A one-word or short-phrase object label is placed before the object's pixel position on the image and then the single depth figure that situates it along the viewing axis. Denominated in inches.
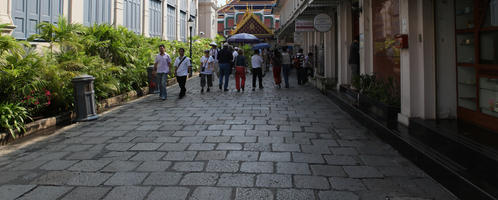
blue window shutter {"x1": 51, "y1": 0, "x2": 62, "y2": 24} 462.0
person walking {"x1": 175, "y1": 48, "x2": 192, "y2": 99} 450.0
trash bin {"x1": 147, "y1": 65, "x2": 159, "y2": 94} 502.4
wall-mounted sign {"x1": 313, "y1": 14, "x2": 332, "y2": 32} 485.1
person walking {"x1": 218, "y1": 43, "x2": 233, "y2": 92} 510.6
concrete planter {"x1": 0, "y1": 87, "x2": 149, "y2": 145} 228.8
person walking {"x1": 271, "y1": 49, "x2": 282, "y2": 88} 563.8
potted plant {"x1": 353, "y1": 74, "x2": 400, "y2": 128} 242.7
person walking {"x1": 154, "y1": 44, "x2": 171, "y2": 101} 432.9
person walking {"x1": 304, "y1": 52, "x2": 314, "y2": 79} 652.8
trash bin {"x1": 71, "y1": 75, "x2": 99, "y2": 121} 293.6
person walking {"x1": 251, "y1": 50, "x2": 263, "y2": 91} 547.8
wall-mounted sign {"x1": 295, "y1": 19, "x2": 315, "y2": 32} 618.1
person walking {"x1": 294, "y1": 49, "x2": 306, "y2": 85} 640.4
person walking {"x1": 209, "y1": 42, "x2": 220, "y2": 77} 575.6
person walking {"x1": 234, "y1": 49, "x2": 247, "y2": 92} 513.3
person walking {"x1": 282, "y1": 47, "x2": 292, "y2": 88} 573.0
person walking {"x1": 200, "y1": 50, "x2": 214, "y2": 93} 505.4
